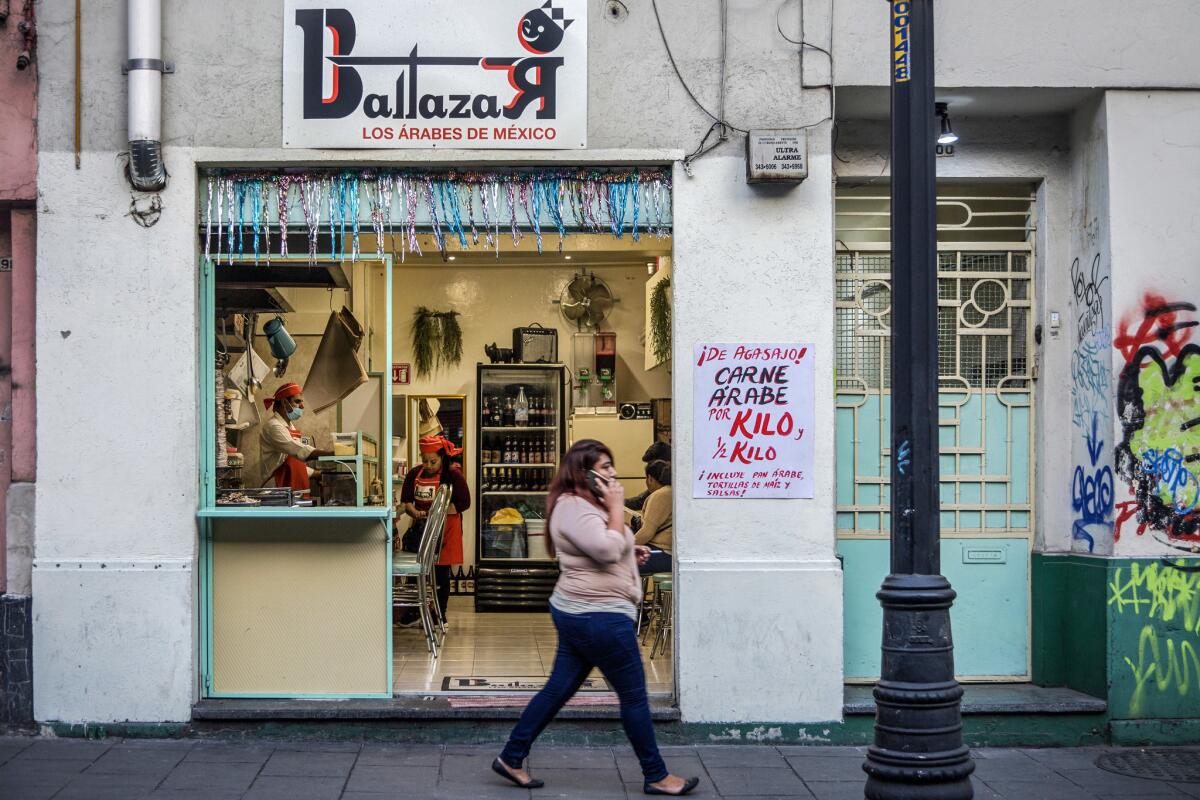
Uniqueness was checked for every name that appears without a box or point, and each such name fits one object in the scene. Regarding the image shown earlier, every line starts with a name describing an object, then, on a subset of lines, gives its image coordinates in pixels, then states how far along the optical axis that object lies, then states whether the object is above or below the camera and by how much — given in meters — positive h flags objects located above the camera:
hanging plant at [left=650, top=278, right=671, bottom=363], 11.48 +0.81
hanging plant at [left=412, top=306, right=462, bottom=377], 15.15 +0.86
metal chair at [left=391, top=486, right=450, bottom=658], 10.45 -1.39
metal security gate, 9.01 -0.04
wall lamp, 8.84 +1.91
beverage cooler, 14.18 -0.27
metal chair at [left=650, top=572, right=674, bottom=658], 10.15 -1.53
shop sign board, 8.24 +2.11
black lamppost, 5.43 -0.39
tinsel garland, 8.40 +1.33
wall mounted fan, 15.11 +1.27
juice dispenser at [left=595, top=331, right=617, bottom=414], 15.22 +0.53
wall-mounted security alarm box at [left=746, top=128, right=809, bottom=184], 8.15 +1.56
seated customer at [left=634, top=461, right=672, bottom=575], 10.12 -0.91
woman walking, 6.75 -0.92
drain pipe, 8.04 +1.97
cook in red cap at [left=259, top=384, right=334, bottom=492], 8.80 -0.22
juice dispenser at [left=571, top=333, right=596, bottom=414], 15.22 +0.49
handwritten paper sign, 8.27 -0.05
